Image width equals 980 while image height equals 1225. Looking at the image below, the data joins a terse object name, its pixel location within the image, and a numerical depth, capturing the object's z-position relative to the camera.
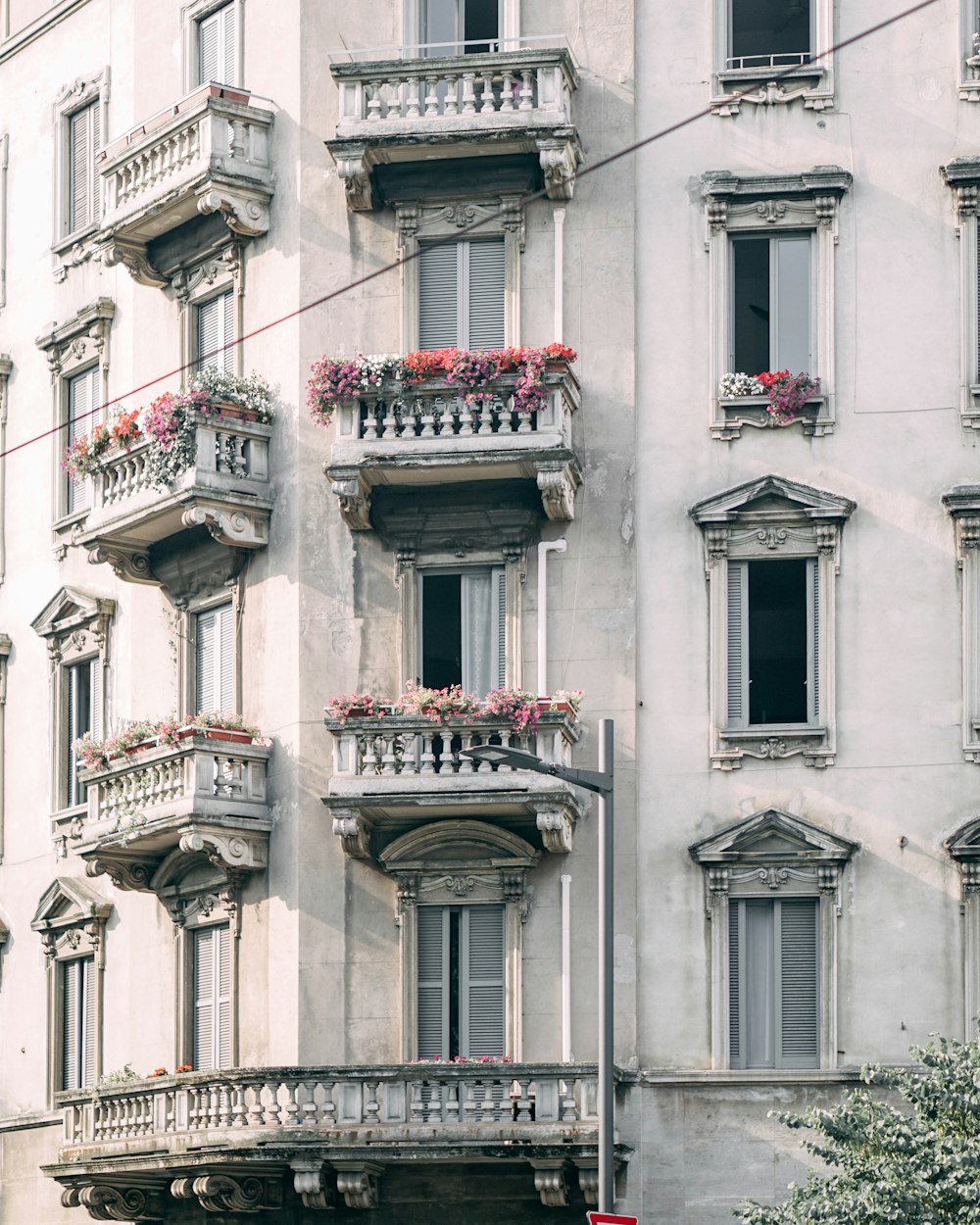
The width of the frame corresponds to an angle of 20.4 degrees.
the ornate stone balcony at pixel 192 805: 37.72
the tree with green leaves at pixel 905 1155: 30.02
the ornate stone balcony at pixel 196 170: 39.84
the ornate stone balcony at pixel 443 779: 36.44
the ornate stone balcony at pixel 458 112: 38.12
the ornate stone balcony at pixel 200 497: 38.62
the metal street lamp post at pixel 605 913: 28.91
